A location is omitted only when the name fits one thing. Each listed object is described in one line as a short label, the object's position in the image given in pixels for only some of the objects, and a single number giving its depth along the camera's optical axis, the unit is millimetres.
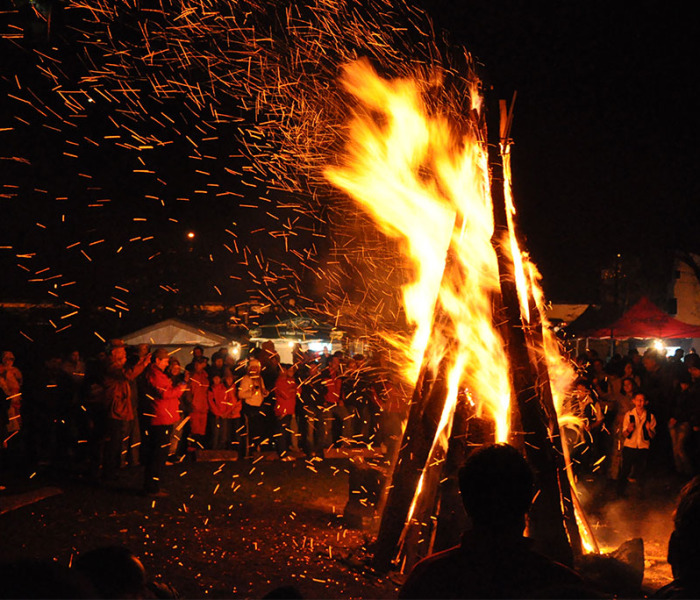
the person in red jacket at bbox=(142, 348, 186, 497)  8656
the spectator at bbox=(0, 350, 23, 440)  9625
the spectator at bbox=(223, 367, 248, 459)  11508
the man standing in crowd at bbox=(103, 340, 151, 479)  9359
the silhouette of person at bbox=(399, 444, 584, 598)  2129
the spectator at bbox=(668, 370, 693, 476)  10898
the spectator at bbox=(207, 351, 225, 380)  11742
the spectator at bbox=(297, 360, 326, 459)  12031
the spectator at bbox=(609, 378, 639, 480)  9633
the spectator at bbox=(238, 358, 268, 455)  11609
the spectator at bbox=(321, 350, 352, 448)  12258
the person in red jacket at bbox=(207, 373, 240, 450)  11344
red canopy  18798
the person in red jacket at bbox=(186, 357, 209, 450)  11109
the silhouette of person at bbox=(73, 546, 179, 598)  2016
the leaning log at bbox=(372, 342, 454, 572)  6188
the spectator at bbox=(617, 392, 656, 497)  9453
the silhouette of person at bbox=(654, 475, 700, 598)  2072
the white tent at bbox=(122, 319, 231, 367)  15305
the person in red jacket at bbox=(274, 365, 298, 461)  11641
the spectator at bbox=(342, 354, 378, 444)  12484
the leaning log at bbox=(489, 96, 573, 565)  5371
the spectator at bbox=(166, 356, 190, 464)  10891
